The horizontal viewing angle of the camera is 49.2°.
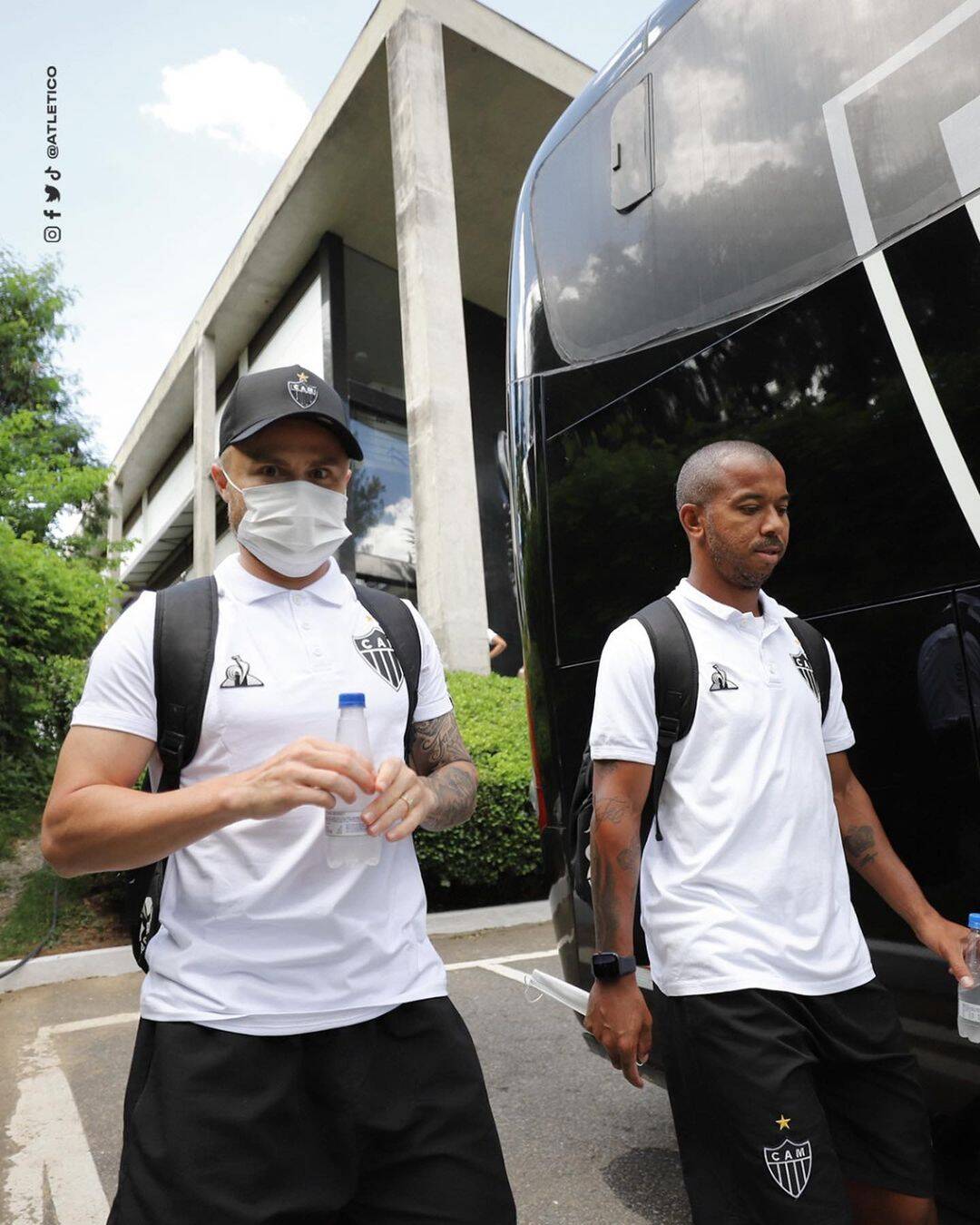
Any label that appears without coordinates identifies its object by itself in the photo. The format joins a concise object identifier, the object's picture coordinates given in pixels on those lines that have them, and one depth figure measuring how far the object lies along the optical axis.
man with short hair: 2.00
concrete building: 12.40
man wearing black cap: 1.54
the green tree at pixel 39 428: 11.86
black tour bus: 2.17
